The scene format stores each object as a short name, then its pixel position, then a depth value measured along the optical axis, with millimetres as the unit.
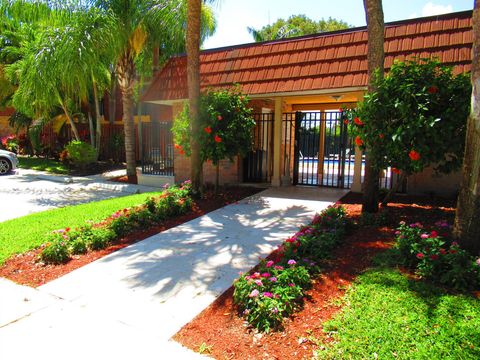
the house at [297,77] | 8242
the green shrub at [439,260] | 3541
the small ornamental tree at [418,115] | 5172
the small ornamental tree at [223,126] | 8375
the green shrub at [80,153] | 15177
